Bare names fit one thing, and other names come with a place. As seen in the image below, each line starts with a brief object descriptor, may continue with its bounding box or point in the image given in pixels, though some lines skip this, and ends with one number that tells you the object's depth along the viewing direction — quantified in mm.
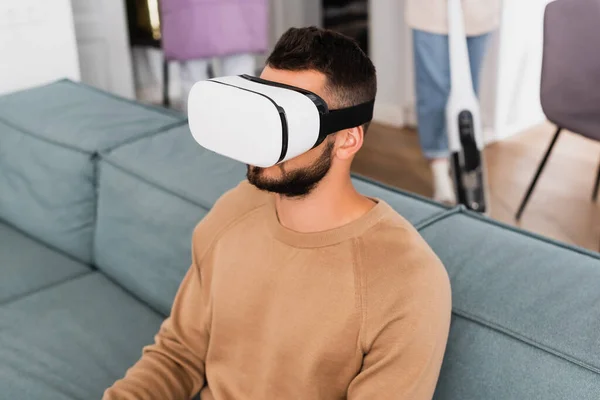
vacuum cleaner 2363
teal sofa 931
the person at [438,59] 2426
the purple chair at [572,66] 2096
